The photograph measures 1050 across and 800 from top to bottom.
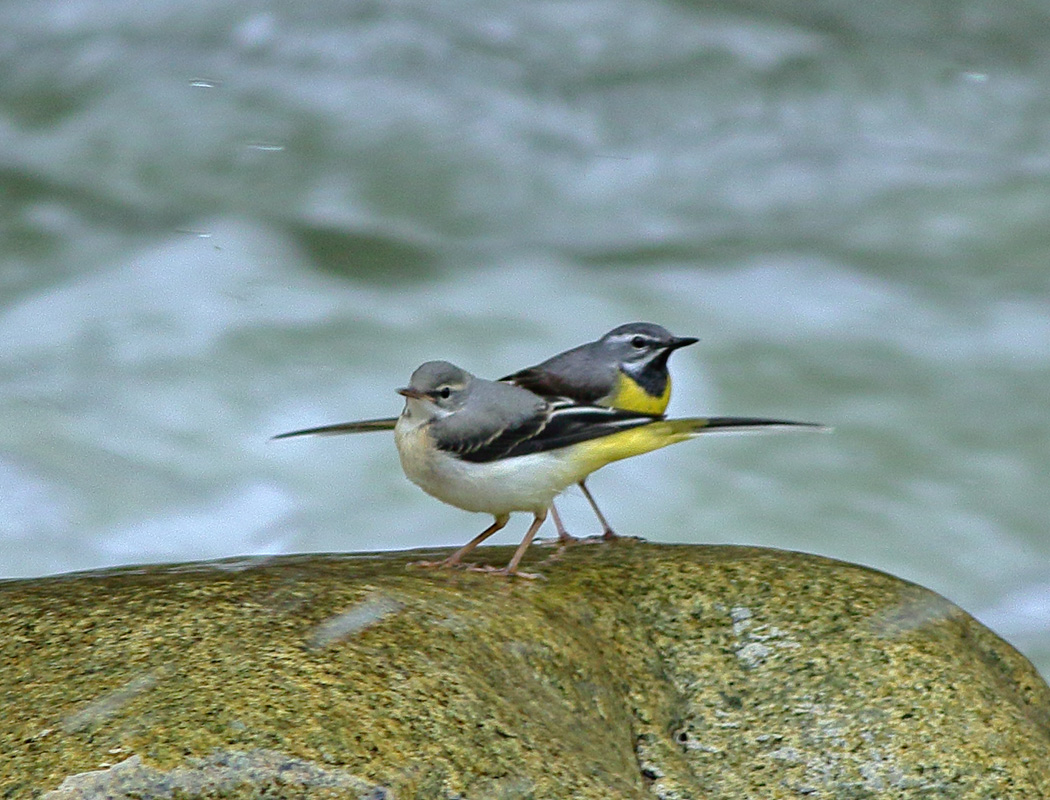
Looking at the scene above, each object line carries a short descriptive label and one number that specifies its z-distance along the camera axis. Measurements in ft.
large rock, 24.23
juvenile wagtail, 34.71
